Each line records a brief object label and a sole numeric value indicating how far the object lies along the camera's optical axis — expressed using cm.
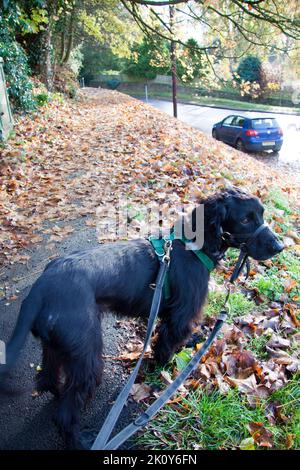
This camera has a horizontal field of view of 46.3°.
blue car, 1530
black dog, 204
